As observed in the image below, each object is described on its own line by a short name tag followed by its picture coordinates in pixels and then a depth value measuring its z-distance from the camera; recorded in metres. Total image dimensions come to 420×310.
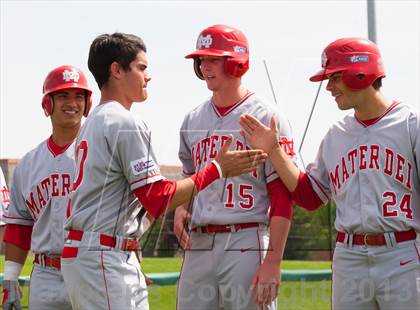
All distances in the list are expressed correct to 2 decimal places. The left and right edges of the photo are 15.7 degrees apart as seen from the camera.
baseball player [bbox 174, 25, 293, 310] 8.43
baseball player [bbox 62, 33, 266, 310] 7.46
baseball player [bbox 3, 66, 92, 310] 9.74
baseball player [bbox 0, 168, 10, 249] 11.09
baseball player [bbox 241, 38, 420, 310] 8.33
